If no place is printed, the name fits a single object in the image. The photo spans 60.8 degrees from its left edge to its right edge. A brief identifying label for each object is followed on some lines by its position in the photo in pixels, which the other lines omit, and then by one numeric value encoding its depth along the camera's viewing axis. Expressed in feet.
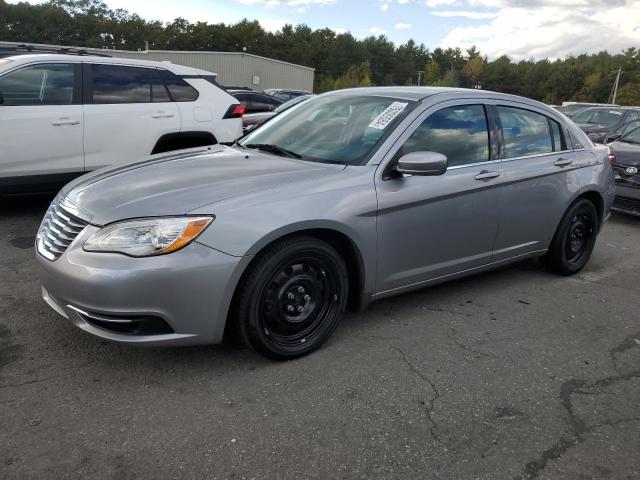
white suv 18.30
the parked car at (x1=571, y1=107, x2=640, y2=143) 41.19
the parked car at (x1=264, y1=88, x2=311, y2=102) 83.26
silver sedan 9.02
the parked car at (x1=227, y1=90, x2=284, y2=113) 47.29
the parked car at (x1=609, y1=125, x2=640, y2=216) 24.31
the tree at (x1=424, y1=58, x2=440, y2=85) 354.33
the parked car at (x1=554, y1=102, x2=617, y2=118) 49.32
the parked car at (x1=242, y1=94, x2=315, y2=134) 36.64
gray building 148.97
